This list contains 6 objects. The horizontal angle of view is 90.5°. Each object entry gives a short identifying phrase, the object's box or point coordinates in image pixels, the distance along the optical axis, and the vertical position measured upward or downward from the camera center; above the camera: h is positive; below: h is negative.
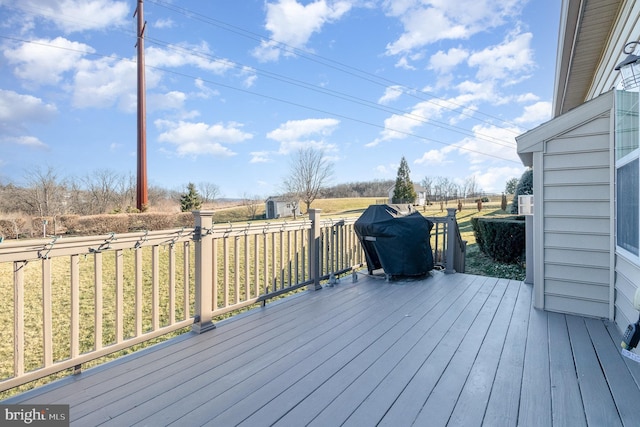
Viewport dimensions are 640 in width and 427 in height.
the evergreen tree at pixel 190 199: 20.55 +0.76
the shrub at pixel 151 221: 13.67 -0.46
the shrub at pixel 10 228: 10.95 -0.58
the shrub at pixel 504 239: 6.36 -0.62
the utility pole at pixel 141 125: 16.41 +4.50
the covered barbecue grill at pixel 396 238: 4.18 -0.39
